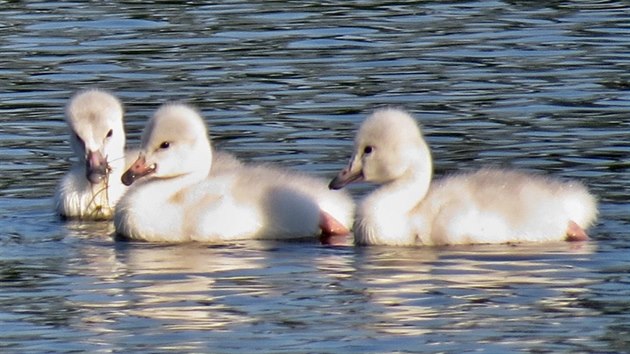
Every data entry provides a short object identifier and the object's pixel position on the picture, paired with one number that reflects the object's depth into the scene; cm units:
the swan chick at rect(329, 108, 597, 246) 1163
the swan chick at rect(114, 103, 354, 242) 1212
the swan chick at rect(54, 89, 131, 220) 1309
